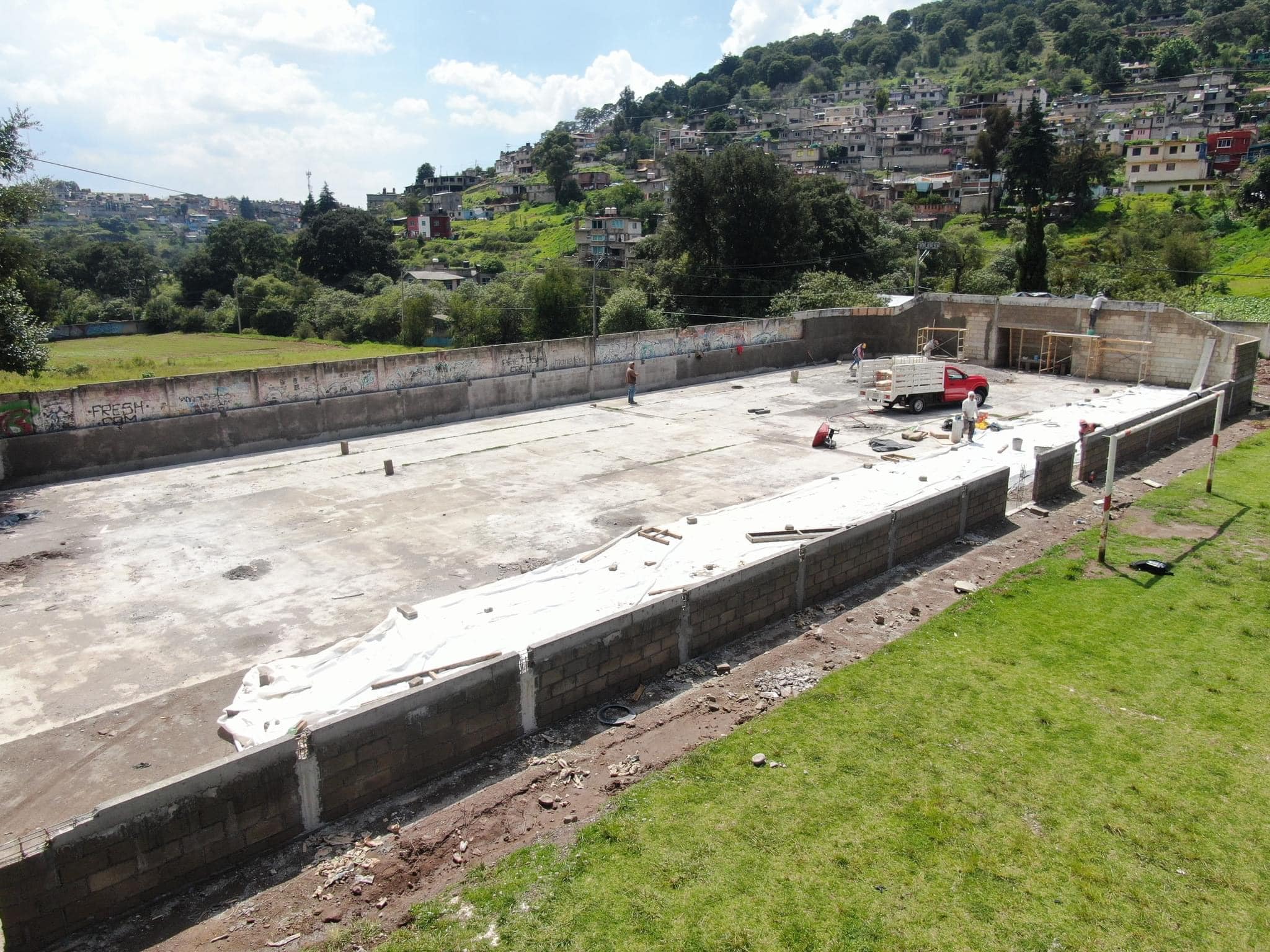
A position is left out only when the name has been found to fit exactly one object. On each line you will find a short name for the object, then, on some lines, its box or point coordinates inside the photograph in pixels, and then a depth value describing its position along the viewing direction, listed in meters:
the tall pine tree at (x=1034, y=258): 39.31
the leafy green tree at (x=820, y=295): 40.47
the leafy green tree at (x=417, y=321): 60.03
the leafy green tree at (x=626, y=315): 47.88
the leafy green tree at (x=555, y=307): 52.44
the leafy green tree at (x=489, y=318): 55.03
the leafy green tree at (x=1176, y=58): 160.62
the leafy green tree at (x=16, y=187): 19.39
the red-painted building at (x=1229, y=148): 90.06
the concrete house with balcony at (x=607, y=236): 98.38
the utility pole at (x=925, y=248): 51.20
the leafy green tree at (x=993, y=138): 90.94
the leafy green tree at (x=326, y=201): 131.25
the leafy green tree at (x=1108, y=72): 168.75
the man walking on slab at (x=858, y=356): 29.86
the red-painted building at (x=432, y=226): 130.38
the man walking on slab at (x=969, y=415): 19.94
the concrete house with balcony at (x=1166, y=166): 88.44
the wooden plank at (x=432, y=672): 8.37
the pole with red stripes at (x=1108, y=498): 12.91
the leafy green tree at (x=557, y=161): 142.38
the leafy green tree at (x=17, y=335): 19.48
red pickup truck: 24.08
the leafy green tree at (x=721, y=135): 183.31
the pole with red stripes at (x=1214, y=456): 15.95
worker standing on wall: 29.98
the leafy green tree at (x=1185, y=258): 55.81
